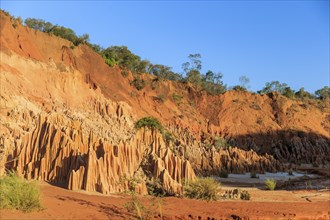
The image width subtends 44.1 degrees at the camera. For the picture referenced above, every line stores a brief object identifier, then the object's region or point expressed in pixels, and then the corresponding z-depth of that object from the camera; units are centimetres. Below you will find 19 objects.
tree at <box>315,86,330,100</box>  7903
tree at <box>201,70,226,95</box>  5606
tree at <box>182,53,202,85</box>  5775
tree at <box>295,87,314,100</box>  6312
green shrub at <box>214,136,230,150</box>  4063
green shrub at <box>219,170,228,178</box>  2397
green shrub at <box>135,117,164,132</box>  3250
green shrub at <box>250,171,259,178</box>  2472
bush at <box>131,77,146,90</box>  4514
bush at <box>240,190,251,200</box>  1371
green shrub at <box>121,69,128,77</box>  4498
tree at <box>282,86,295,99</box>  5898
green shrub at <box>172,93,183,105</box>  4808
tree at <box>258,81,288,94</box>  6844
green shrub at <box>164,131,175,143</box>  3242
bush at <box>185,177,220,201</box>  1289
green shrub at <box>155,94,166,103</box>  4560
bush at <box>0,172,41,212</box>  772
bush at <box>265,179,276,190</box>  1764
